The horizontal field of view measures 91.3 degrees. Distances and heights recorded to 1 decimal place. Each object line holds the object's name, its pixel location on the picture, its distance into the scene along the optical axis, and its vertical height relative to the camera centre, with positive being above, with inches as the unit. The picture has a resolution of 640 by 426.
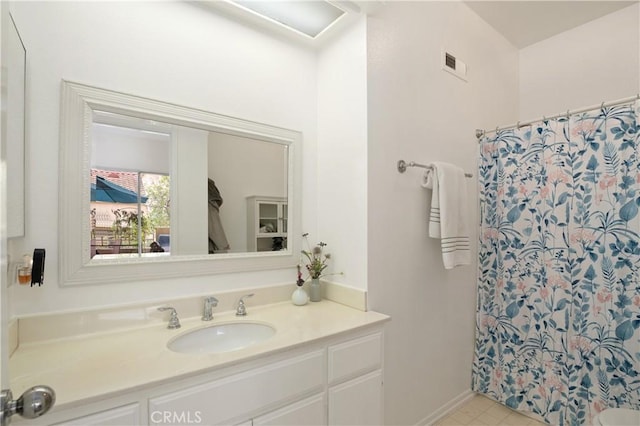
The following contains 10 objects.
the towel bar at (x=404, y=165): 70.2 +11.5
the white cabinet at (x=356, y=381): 52.7 -29.4
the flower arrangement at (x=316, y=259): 71.2 -10.1
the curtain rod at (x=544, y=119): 64.6 +23.8
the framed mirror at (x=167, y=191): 50.2 +5.0
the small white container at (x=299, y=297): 67.5 -17.5
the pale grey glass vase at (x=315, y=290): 70.9 -16.7
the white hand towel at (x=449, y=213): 70.3 +0.7
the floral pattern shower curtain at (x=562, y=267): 66.4 -12.2
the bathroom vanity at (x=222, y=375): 35.6 -20.8
